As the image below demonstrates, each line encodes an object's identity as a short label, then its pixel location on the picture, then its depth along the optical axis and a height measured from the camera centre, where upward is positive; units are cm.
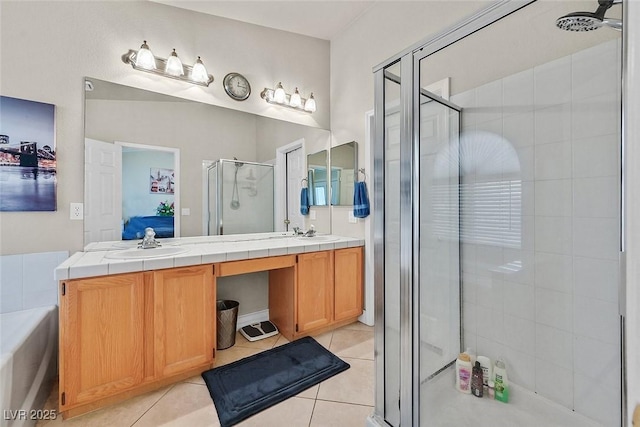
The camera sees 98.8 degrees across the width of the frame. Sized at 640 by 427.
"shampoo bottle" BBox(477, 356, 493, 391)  163 -94
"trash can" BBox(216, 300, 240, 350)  220 -91
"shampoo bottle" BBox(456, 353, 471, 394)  162 -97
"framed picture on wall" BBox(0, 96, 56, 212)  162 +37
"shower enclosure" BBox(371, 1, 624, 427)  126 -4
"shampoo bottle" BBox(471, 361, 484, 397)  159 -99
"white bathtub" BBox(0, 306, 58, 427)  121 -75
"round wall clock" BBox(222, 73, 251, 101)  247 +118
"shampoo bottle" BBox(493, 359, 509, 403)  154 -97
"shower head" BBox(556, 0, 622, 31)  108 +83
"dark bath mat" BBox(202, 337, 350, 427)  157 -109
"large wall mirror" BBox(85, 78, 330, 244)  191 +53
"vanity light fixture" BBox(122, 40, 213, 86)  201 +115
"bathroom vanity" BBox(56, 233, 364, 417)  143 -57
